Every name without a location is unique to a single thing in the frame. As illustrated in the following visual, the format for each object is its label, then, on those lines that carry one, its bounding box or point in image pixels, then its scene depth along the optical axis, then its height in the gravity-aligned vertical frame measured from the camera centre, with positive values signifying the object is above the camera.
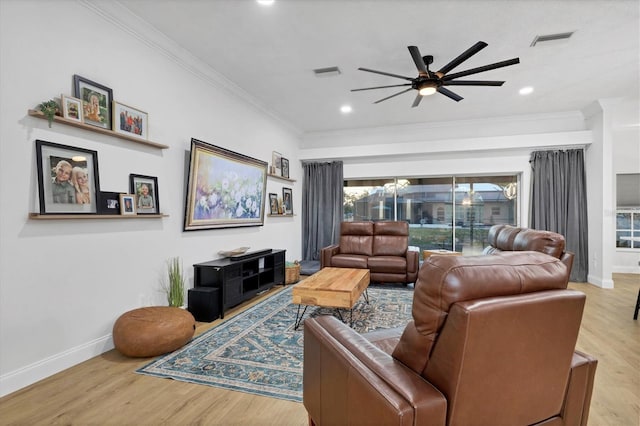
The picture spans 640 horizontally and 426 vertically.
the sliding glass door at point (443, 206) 5.94 +0.11
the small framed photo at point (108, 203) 2.45 +0.07
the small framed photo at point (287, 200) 5.78 +0.21
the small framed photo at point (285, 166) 5.70 +0.84
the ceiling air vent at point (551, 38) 2.93 +1.66
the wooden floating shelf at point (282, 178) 5.20 +0.60
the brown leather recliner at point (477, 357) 0.88 -0.46
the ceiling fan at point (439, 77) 2.67 +1.32
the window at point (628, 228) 5.60 -0.31
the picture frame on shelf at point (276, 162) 5.35 +0.86
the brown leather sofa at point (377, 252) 4.66 -0.66
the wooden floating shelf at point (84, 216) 2.03 -0.03
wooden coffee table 2.70 -0.71
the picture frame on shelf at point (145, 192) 2.74 +0.18
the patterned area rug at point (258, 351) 2.04 -1.11
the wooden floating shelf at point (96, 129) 2.01 +0.63
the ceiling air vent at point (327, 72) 3.64 +1.67
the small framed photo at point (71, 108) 2.16 +0.74
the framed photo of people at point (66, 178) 2.07 +0.24
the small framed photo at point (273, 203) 5.27 +0.14
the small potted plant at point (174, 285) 2.97 -0.72
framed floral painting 3.37 +0.28
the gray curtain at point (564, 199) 5.09 +0.20
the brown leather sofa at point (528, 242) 2.59 -0.28
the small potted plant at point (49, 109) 2.02 +0.67
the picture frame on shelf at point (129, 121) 2.56 +0.79
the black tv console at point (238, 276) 3.29 -0.76
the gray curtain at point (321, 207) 6.41 +0.09
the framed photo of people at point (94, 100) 2.30 +0.86
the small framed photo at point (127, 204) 2.58 +0.06
